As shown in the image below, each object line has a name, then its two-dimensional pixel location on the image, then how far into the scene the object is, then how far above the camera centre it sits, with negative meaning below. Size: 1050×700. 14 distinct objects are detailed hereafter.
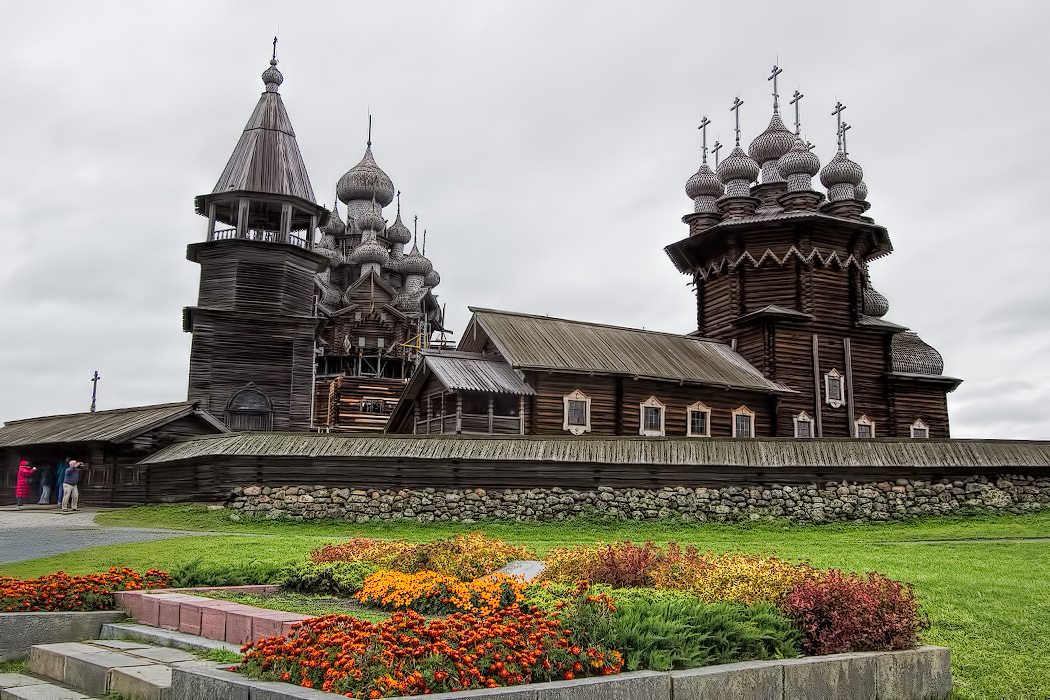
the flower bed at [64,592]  9.46 -1.05
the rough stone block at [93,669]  7.51 -1.45
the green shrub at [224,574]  10.90 -0.96
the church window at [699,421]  32.12 +2.69
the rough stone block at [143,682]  6.85 -1.43
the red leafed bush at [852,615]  7.44 -0.92
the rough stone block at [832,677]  6.81 -1.30
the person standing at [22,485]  28.03 +0.13
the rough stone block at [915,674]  7.19 -1.33
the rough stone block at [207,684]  5.94 -1.25
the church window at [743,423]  33.56 +2.77
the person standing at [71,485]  25.56 +0.14
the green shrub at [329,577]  10.41 -0.94
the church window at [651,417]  30.91 +2.70
